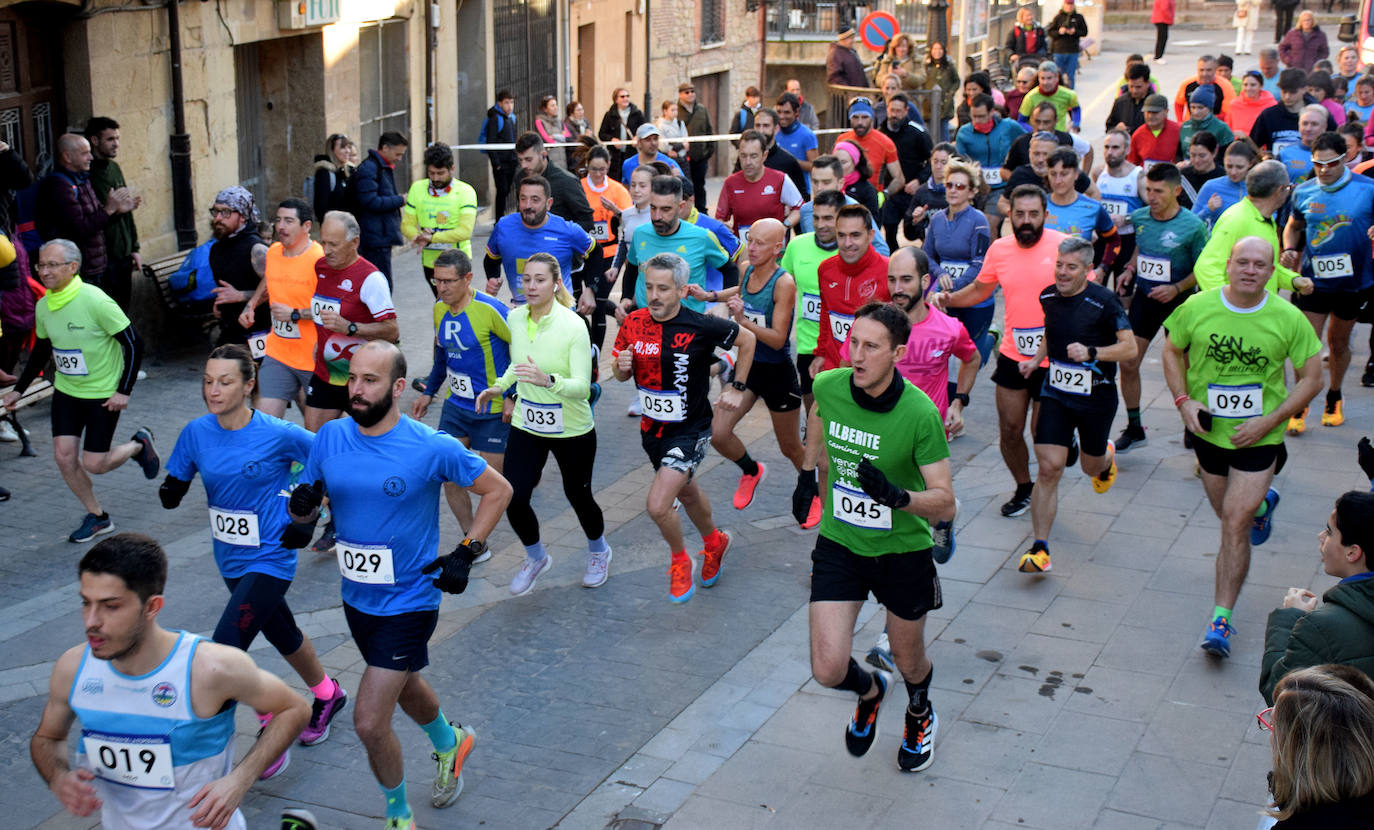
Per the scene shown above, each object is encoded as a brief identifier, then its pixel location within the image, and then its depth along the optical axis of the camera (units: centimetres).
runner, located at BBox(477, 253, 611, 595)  763
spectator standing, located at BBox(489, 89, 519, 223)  1856
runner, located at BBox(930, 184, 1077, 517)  855
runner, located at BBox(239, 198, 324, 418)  878
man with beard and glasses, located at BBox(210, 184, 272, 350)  954
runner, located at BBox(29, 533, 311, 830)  407
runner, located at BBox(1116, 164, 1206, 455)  988
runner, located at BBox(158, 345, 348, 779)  584
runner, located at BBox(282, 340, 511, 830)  537
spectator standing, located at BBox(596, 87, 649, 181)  2105
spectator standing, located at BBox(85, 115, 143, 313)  1167
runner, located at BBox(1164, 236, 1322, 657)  694
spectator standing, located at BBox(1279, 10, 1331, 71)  2491
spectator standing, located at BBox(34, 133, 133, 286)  1103
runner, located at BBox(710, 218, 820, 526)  860
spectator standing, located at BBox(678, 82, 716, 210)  2136
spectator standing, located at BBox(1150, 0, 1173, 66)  3666
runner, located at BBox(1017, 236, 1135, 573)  789
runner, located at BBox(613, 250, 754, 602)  761
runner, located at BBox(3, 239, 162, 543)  820
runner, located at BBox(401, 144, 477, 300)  1179
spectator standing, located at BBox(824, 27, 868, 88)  2352
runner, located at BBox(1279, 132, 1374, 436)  1020
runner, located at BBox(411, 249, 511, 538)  798
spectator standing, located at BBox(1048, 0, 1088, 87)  2861
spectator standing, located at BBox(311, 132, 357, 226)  1334
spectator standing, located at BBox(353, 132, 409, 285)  1316
